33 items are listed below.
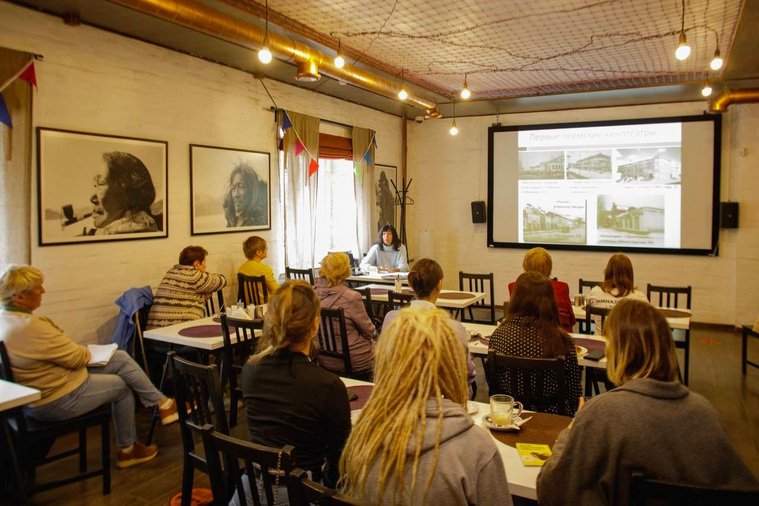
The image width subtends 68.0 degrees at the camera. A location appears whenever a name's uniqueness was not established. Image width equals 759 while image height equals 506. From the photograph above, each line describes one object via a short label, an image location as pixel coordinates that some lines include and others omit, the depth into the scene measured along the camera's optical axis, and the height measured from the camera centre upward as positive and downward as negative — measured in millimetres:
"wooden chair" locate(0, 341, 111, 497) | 2922 -1075
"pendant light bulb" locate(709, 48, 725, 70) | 4363 +1388
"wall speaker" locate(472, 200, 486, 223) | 8891 +456
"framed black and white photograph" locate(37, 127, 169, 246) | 4199 +414
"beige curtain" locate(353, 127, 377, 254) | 7848 +725
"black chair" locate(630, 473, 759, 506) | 1374 -627
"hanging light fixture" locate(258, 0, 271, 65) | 4012 +1314
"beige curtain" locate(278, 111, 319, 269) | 6543 +587
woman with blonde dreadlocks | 1343 -480
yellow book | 1904 -743
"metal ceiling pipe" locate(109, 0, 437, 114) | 3871 +1638
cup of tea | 2174 -656
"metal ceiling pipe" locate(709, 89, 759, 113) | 6727 +1722
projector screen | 7555 +794
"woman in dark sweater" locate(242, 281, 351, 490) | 1980 -566
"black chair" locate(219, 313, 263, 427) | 3557 -722
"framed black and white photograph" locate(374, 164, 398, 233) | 8531 +716
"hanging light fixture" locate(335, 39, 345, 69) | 4811 +1531
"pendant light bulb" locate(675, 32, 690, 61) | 3835 +1312
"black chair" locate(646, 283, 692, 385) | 4559 -568
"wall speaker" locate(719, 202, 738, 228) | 7238 +335
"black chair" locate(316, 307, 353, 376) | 3551 -642
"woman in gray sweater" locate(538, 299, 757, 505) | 1596 -580
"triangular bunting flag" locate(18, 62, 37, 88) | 3971 +1157
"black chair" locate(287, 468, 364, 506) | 1318 -616
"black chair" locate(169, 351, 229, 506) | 2391 -720
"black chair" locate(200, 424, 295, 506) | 1552 -659
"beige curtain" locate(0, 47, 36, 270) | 3910 +504
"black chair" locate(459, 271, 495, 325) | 5825 -738
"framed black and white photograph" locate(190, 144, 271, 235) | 5469 +510
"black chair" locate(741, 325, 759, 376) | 5273 -1048
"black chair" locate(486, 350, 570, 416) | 2373 -621
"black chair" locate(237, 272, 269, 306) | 5275 -478
